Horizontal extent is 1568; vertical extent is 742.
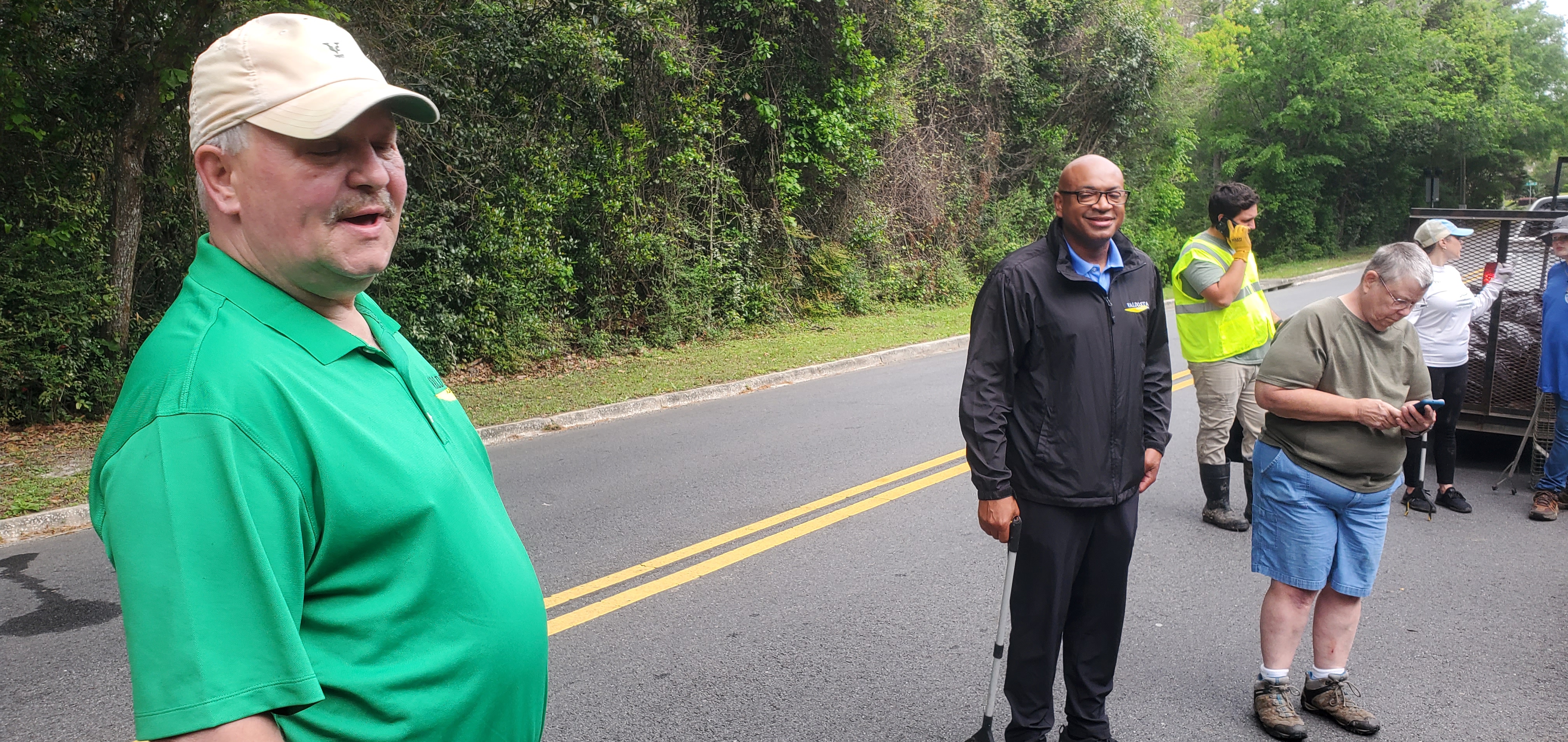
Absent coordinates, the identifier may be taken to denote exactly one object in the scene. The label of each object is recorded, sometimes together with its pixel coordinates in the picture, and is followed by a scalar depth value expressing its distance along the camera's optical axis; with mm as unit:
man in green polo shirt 1215
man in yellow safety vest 6207
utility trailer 7574
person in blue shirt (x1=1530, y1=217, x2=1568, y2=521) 6766
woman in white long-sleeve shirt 6875
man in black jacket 3568
